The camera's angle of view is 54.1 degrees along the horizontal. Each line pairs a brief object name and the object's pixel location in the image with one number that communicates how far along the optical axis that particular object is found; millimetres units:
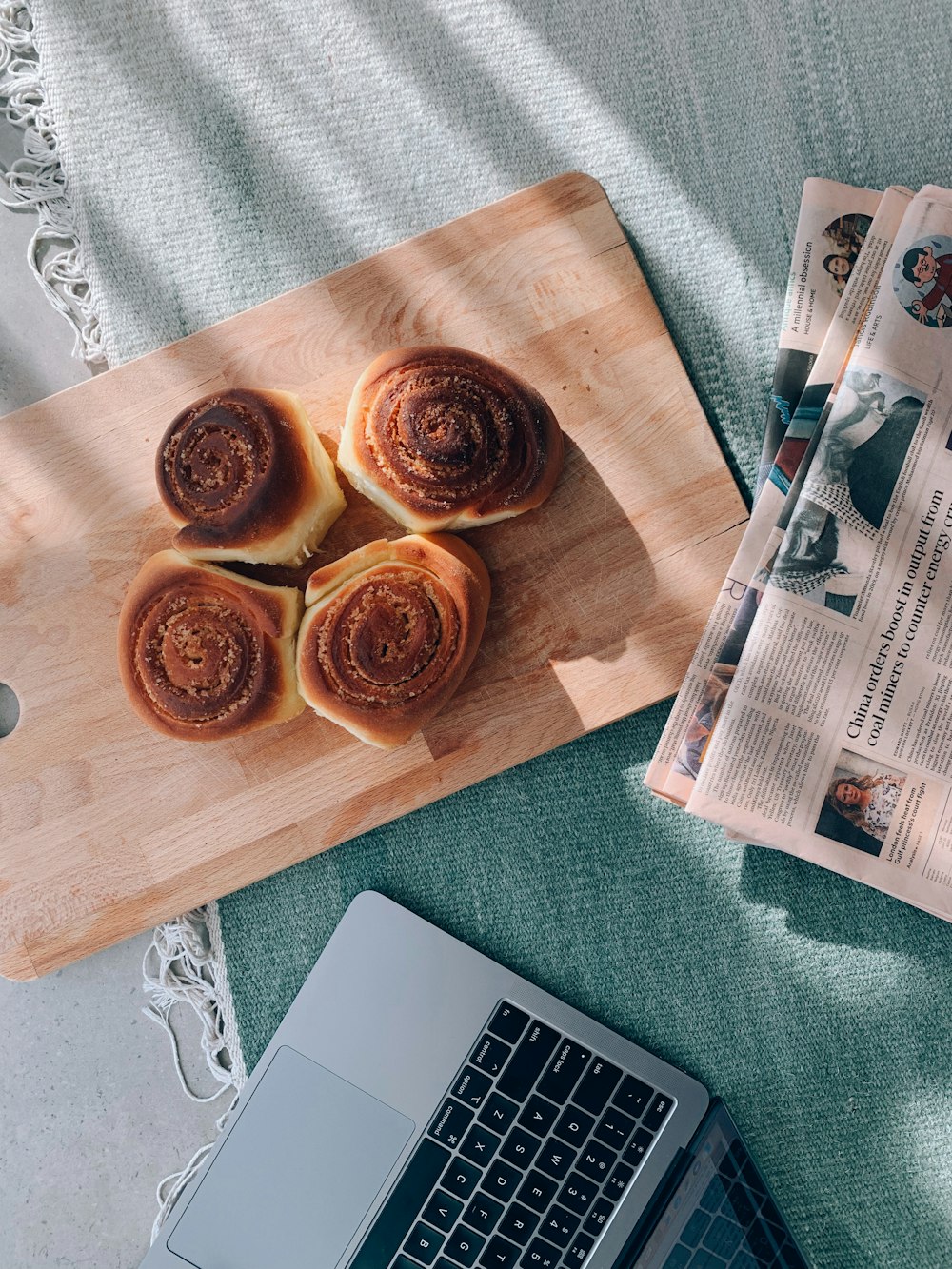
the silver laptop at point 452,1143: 1015
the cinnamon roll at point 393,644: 969
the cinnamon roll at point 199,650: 974
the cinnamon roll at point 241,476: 948
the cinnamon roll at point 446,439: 960
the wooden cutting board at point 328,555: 1040
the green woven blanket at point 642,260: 1078
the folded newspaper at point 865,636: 1041
